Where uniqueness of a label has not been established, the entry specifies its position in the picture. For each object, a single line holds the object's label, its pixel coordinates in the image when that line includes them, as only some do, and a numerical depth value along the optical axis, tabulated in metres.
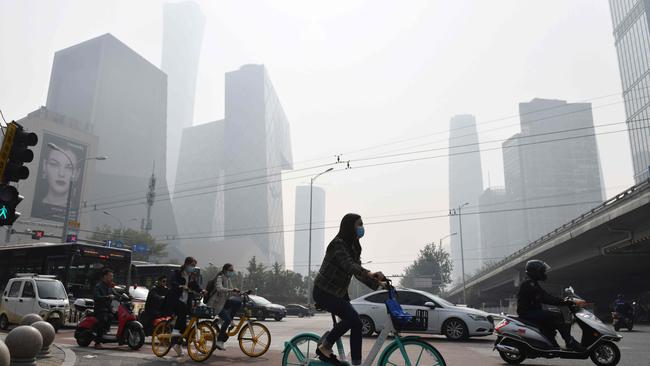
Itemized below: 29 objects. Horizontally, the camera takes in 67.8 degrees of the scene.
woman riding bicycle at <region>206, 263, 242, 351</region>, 8.84
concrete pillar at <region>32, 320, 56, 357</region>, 8.00
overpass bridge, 25.03
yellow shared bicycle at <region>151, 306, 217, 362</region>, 8.11
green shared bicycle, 4.20
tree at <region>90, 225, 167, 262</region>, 68.70
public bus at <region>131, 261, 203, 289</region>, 25.25
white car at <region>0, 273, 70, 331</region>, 14.45
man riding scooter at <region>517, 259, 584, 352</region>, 7.53
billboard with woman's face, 83.81
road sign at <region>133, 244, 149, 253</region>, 39.97
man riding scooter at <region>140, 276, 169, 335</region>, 10.43
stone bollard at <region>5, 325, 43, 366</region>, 6.45
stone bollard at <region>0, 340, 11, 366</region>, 5.32
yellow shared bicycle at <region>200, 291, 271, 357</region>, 8.76
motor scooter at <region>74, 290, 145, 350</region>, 9.88
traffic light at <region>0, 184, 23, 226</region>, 8.70
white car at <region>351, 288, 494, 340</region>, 13.26
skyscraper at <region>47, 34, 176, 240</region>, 138.00
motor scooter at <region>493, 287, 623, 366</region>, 7.54
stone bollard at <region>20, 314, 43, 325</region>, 8.78
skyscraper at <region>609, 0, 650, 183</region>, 81.12
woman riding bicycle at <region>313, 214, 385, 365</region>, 4.66
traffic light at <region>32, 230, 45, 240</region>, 30.28
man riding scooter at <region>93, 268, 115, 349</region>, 10.30
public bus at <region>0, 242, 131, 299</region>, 17.38
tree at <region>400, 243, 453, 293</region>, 82.69
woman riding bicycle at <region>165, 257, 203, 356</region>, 8.83
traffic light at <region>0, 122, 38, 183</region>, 9.02
